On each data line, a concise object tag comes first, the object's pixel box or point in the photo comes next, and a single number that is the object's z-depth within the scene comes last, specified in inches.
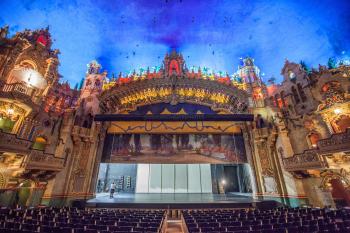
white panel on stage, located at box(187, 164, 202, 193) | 871.7
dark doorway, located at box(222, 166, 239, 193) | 932.6
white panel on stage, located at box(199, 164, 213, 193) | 883.5
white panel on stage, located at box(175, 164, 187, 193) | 872.8
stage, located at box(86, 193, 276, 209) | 507.8
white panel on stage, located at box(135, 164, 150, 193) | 876.6
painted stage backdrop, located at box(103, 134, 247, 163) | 703.7
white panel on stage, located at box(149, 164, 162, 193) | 878.4
